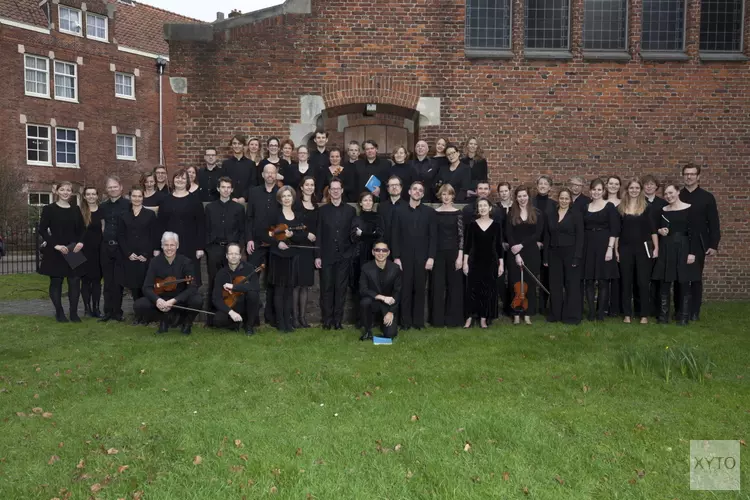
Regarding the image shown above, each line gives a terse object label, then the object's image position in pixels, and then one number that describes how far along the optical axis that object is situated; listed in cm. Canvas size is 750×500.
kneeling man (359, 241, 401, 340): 738
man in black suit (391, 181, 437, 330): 785
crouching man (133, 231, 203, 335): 761
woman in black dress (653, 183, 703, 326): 817
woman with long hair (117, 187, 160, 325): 817
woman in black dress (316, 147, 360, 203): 891
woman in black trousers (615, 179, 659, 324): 823
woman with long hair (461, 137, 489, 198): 910
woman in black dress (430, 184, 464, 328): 799
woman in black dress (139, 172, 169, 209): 852
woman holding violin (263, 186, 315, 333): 771
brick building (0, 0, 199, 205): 2509
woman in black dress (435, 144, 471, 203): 875
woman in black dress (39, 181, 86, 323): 838
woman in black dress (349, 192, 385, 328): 783
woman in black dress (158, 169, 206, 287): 807
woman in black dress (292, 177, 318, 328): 786
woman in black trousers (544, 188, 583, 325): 812
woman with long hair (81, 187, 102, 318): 862
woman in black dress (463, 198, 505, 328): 780
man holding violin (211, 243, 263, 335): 759
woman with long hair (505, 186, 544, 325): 802
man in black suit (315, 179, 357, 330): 784
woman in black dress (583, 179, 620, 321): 817
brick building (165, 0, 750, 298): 1100
